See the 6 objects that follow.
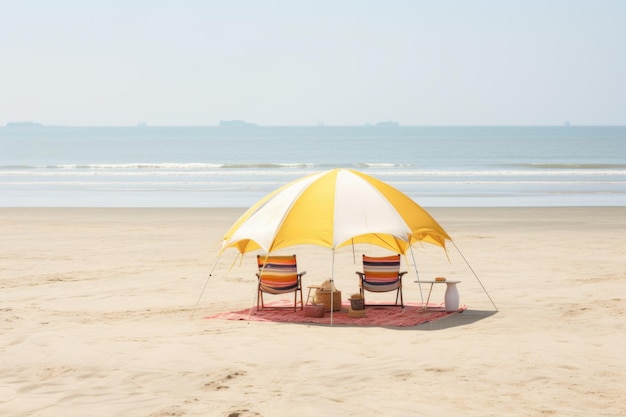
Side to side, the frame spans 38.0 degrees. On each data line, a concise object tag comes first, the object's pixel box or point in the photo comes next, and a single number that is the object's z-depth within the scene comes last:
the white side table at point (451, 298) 11.62
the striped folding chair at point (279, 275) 11.32
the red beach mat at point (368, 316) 11.09
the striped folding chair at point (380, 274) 11.46
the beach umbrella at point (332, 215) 11.40
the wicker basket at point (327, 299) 11.66
